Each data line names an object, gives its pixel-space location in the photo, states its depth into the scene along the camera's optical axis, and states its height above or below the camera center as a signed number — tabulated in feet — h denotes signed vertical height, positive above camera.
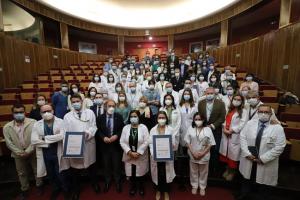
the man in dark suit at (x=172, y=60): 25.69 +3.05
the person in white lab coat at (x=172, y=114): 10.46 -2.11
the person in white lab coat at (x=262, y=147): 7.90 -3.16
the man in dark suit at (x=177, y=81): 18.63 -0.13
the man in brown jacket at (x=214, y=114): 10.50 -2.14
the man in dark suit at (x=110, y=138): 9.95 -3.38
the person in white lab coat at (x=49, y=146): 8.93 -3.48
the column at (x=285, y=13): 21.94 +8.61
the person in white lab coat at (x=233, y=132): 9.53 -2.93
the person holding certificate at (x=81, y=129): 9.63 -2.75
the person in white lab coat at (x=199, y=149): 9.22 -3.71
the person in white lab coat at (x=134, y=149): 9.37 -3.73
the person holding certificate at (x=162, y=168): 9.27 -4.74
